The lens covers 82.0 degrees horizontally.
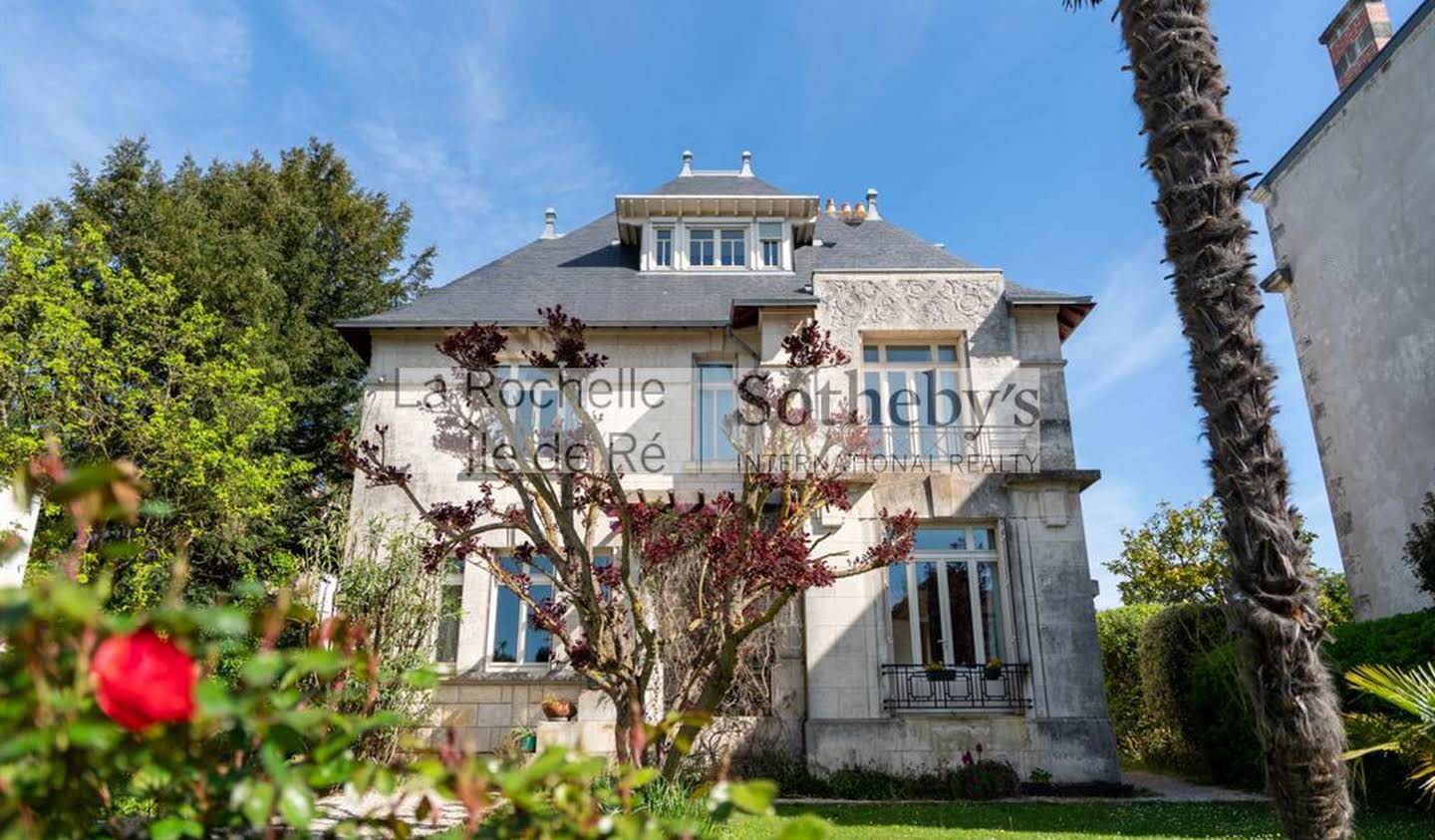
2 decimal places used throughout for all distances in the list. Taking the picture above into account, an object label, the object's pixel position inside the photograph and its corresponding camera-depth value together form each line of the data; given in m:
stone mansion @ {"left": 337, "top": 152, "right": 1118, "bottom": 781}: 11.57
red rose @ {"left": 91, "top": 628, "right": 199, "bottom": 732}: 1.00
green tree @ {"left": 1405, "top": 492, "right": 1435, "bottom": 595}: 10.22
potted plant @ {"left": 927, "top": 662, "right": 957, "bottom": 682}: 11.88
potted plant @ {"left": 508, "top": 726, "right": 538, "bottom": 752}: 11.21
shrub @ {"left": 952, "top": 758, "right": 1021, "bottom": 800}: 10.71
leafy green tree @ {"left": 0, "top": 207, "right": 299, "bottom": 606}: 15.44
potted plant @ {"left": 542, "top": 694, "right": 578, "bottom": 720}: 11.56
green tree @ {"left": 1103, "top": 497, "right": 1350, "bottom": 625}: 21.75
